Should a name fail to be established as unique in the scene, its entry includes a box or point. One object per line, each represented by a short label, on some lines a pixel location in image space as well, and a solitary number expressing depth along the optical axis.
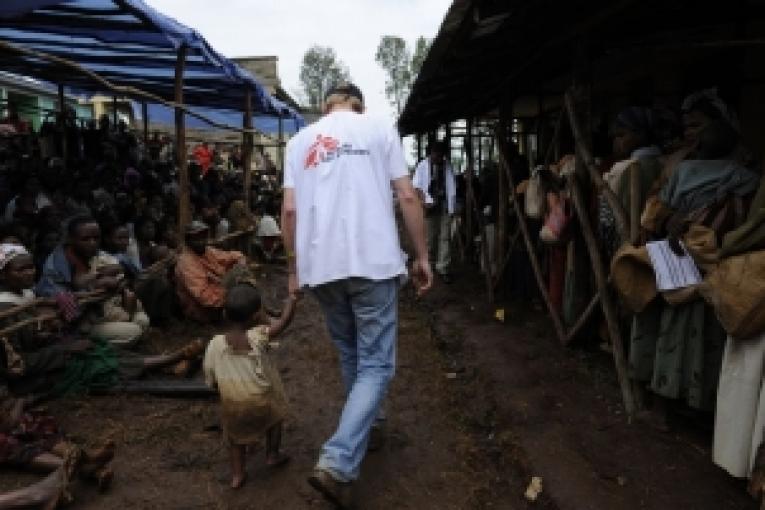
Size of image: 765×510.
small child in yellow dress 2.94
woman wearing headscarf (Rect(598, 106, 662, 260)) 3.59
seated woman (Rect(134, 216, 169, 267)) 6.66
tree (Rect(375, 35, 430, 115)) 43.16
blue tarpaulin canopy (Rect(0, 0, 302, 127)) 5.18
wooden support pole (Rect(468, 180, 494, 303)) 7.09
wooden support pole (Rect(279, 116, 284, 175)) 13.19
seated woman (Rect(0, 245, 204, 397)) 3.71
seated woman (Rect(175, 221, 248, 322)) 5.75
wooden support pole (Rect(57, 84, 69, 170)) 9.65
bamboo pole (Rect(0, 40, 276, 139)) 3.73
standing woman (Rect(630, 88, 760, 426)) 2.85
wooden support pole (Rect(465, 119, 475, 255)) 8.80
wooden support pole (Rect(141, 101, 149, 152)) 11.70
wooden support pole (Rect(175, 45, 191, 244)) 6.31
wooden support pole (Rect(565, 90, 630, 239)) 3.58
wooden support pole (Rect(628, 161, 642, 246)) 3.50
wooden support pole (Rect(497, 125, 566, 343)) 5.09
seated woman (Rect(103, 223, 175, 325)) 5.50
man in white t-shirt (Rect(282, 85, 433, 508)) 2.77
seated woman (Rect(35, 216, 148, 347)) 4.49
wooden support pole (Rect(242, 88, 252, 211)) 9.66
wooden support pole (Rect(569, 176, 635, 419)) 3.67
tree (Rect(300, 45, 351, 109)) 48.38
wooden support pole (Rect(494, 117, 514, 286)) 6.85
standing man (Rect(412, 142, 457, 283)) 8.30
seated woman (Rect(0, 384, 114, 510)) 2.78
